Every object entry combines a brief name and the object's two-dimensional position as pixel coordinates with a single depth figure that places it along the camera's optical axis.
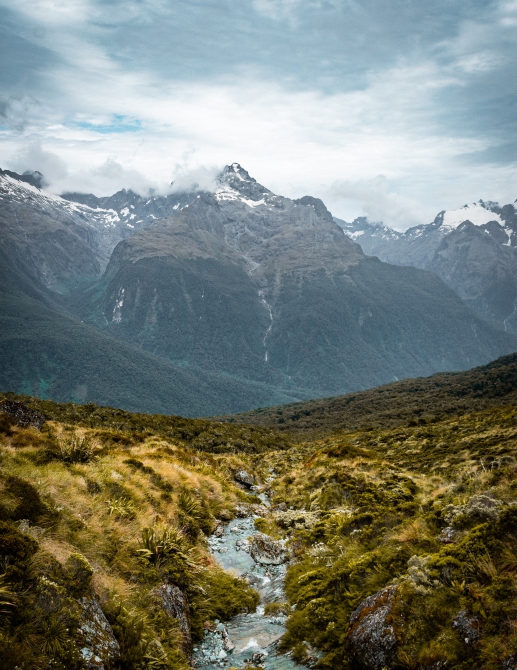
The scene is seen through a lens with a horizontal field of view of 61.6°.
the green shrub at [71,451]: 16.03
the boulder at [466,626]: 8.01
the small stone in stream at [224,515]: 20.01
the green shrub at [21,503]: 10.22
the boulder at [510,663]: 6.99
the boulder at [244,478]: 28.96
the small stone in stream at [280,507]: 22.46
